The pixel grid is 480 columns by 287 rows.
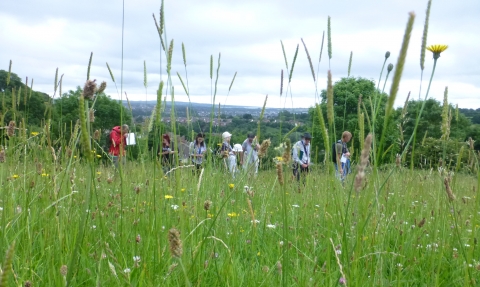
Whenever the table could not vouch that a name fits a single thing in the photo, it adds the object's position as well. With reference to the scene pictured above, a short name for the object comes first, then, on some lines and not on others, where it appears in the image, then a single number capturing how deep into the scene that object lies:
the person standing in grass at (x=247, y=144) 7.69
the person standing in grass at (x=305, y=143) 8.04
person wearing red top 5.84
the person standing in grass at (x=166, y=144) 7.12
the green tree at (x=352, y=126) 20.91
